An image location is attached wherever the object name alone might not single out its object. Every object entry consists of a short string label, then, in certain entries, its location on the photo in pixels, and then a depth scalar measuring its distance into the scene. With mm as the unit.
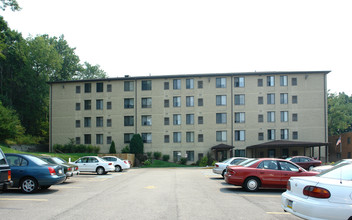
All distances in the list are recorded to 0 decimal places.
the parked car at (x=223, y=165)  21906
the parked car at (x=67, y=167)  18250
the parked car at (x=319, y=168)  20367
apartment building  48875
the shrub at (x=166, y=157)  49347
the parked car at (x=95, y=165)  26094
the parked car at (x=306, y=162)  29656
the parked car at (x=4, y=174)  9906
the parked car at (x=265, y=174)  14430
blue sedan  13273
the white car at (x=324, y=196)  6387
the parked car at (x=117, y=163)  31219
